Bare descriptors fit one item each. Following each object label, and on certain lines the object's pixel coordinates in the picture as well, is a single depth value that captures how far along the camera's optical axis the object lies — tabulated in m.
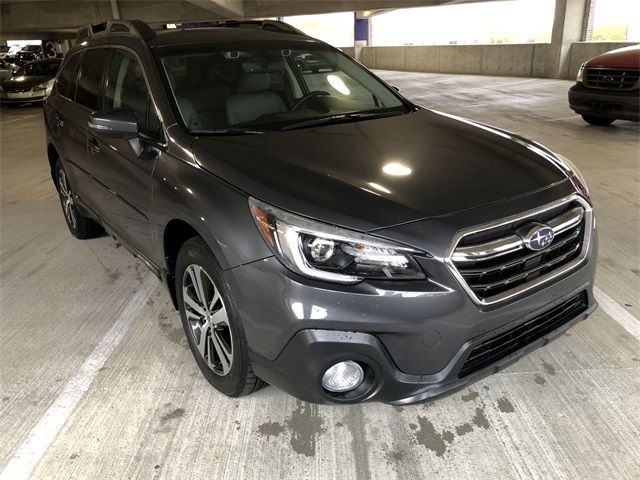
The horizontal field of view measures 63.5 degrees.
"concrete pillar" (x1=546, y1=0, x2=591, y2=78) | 18.23
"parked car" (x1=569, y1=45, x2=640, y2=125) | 7.23
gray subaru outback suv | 1.81
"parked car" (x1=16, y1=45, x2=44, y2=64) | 33.66
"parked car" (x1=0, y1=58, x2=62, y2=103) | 15.36
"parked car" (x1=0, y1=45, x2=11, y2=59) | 44.49
